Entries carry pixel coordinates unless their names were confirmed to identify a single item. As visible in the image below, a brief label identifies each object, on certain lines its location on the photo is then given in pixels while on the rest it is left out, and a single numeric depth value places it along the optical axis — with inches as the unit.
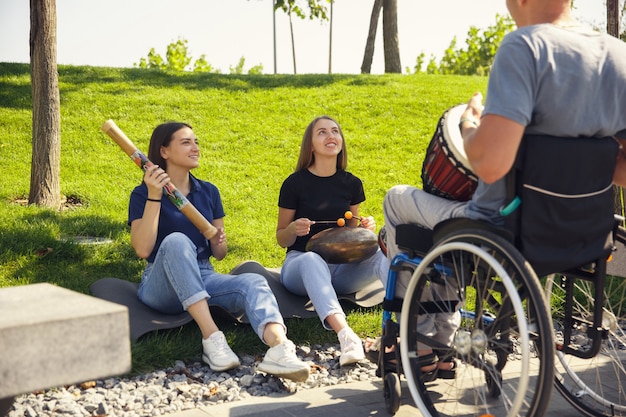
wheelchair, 103.1
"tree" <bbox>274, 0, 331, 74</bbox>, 697.6
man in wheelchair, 104.2
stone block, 70.4
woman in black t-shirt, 186.5
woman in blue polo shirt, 152.7
